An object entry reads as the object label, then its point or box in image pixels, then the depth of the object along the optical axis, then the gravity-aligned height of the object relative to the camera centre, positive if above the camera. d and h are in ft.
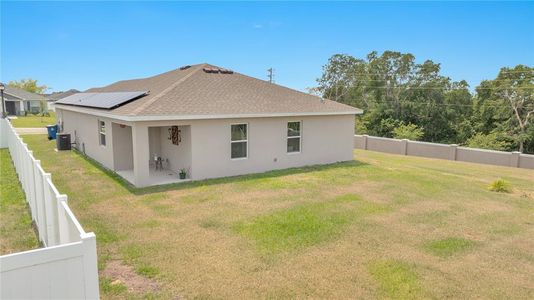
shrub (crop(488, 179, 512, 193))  39.11 -7.61
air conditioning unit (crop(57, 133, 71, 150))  59.77 -4.66
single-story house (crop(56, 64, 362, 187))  38.91 -1.64
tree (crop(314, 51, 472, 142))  119.75 +5.68
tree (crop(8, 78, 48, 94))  262.47 +20.51
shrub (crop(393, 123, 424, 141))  103.99 -4.77
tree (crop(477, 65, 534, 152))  108.06 +3.95
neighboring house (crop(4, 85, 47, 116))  160.31 +5.04
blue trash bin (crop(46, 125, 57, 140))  73.56 -3.92
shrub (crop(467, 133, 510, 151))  105.09 -7.54
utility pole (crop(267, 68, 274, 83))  118.11 +13.29
